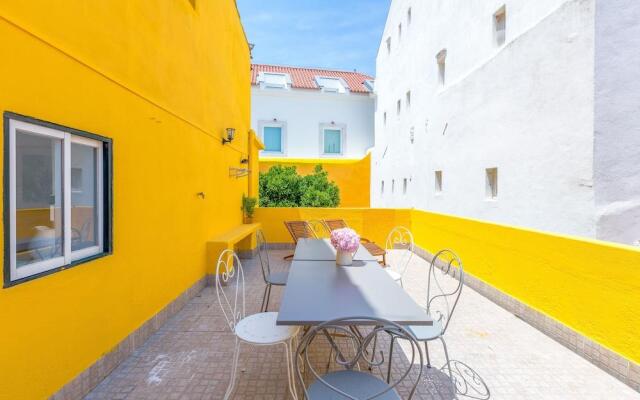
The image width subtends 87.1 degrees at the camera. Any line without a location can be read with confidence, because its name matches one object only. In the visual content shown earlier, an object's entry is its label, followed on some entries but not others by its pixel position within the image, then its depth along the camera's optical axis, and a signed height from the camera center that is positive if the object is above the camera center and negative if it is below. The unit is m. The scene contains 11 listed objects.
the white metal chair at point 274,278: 3.88 -0.99
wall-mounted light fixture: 6.30 +1.15
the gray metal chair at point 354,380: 1.59 -1.04
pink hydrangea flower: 3.21 -0.42
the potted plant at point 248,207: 8.26 -0.28
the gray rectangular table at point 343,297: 1.96 -0.69
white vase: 3.29 -0.60
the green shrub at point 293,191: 11.45 +0.17
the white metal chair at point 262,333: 2.35 -1.01
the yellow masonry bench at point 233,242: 5.36 -0.82
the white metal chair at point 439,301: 2.44 -1.37
